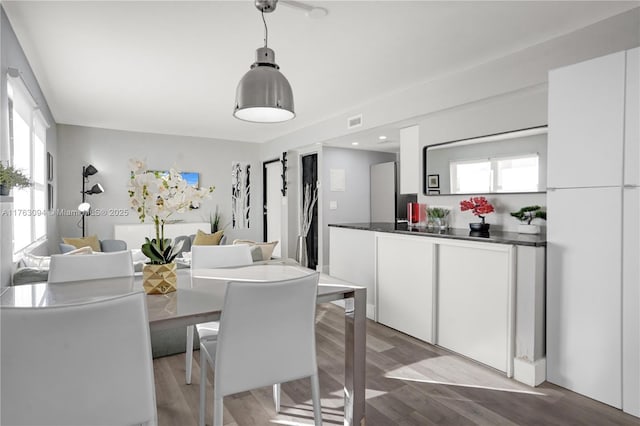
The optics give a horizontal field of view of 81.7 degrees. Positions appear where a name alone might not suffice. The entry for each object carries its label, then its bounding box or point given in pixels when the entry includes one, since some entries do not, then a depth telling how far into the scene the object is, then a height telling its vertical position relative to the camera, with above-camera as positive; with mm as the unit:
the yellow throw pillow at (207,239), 5453 -459
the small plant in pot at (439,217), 3475 -75
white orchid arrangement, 1594 +58
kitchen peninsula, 2430 -629
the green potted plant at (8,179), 1747 +135
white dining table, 1422 -388
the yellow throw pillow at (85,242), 4746 -448
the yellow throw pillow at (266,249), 3719 -409
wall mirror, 2930 +398
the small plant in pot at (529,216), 2807 -50
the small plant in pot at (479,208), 2992 +11
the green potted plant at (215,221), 6824 -239
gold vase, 1683 -324
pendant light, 1661 +549
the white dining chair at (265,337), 1407 -519
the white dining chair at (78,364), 1050 -476
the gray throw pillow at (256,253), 3631 -441
